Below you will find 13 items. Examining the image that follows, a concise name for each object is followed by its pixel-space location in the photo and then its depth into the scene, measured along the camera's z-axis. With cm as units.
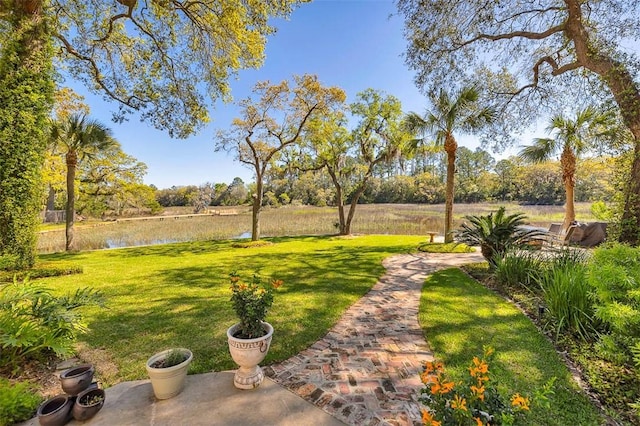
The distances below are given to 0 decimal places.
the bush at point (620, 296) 239
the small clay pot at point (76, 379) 230
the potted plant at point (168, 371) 237
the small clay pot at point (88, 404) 217
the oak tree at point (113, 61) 566
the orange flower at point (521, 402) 138
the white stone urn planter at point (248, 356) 250
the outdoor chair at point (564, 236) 895
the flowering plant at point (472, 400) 146
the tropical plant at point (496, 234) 656
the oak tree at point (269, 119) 1161
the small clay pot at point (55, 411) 206
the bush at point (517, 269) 543
